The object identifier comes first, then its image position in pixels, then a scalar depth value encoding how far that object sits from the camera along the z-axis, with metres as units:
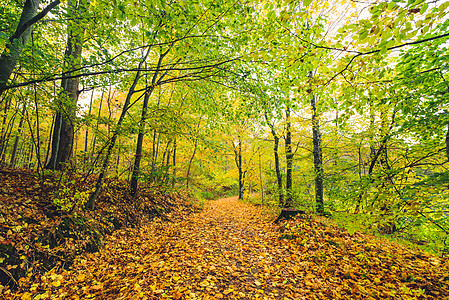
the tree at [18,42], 2.52
